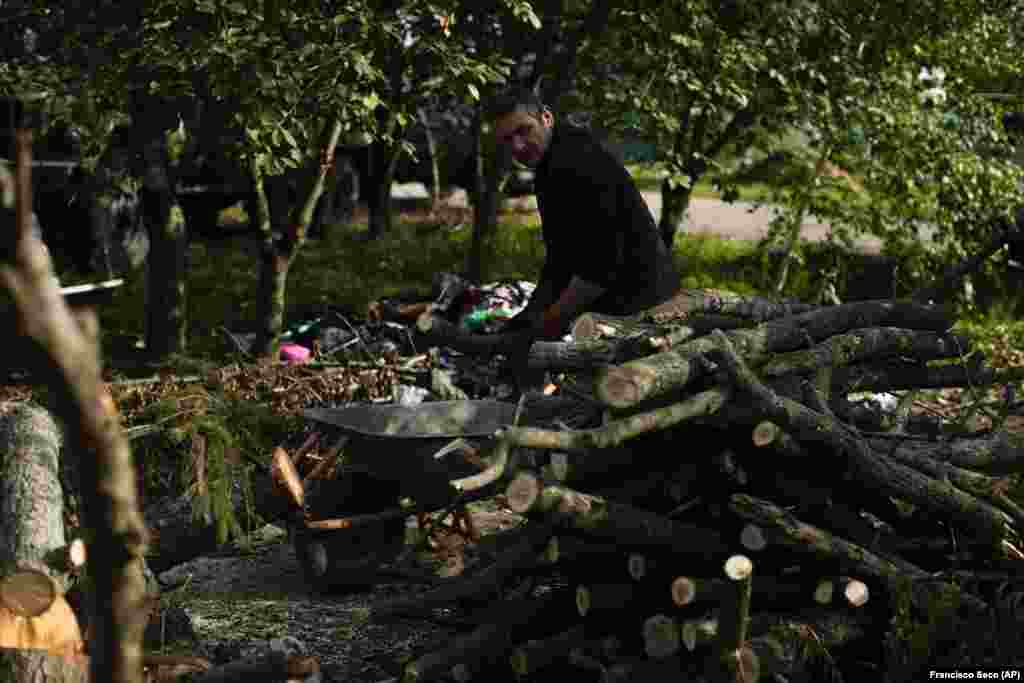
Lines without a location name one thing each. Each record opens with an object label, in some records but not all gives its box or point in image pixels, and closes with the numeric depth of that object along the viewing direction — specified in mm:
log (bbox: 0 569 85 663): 3277
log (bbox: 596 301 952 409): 3703
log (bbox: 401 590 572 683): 4090
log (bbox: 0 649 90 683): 3393
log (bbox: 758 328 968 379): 4348
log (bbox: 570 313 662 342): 4742
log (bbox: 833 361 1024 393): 4816
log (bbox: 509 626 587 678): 4004
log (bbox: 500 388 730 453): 3615
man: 5402
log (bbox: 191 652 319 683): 3725
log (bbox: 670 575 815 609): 3729
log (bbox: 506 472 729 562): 3719
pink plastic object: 8625
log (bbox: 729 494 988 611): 3826
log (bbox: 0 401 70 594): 3674
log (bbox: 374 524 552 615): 4371
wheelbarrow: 4945
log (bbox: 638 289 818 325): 4680
